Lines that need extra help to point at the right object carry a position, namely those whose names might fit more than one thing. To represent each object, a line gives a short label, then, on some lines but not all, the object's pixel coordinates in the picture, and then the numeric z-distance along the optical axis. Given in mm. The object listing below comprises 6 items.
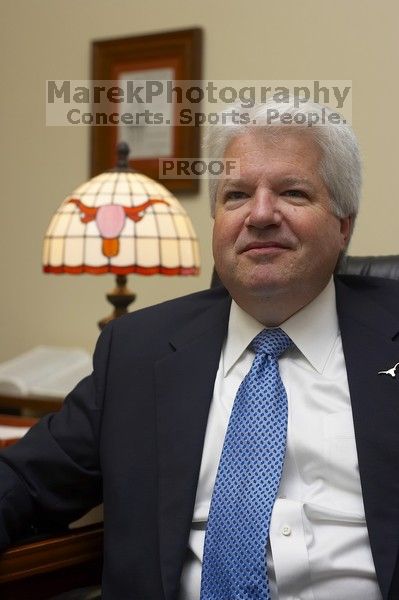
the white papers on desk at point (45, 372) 3037
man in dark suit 1439
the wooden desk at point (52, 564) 1507
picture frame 3266
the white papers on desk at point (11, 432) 2404
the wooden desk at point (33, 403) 2918
